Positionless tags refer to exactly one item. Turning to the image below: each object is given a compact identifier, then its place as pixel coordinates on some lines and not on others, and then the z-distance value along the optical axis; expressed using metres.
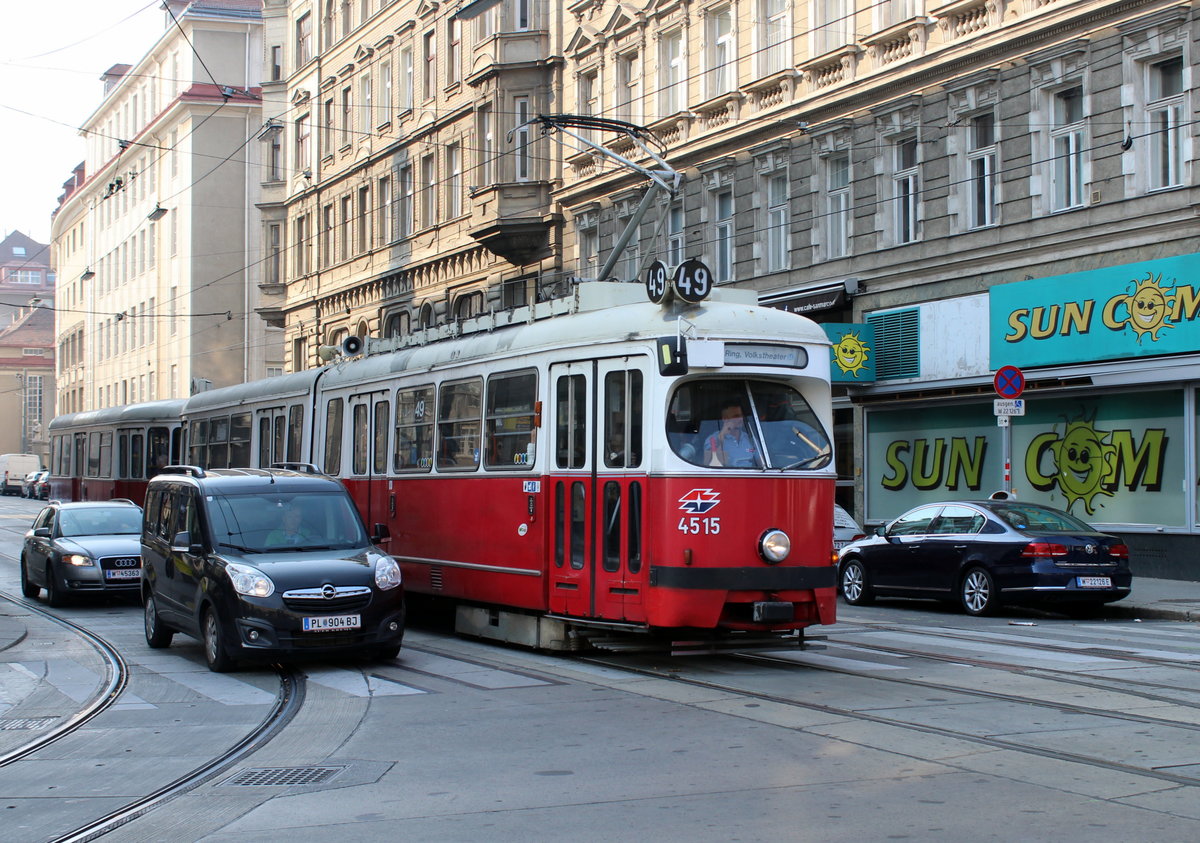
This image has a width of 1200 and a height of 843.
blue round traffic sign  21.27
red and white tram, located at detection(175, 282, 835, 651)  11.70
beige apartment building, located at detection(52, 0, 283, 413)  64.94
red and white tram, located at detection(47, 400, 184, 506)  29.62
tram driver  11.84
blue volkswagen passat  17.67
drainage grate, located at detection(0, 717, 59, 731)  10.16
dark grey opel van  12.20
